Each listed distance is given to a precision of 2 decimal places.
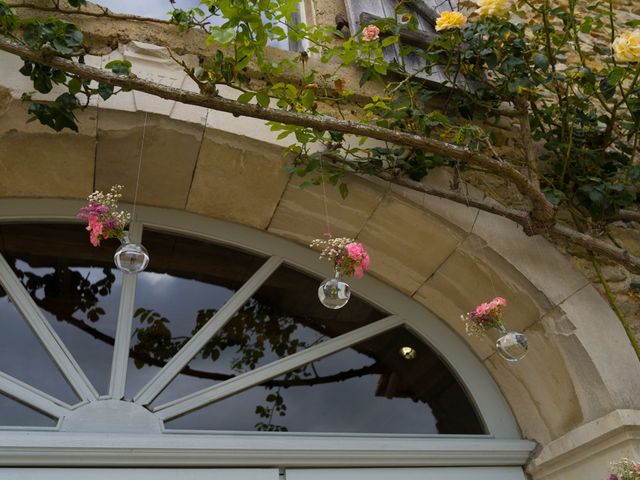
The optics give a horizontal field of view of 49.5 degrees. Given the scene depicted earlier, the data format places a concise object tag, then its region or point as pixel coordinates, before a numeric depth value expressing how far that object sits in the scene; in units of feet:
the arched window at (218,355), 7.69
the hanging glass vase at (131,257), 6.63
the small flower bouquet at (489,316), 7.36
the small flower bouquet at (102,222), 6.71
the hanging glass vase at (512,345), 7.22
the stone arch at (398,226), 8.11
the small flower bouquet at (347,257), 7.11
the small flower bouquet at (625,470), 6.83
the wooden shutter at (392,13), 10.17
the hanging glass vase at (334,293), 6.86
